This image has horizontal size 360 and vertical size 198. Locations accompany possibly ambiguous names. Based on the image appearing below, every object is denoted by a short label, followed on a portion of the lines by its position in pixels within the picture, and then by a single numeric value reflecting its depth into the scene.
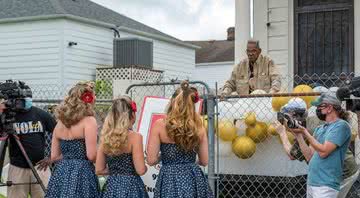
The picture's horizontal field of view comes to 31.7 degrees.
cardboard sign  6.58
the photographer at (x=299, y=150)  5.49
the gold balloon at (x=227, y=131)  7.06
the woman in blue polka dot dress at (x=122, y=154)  5.32
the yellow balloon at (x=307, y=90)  6.74
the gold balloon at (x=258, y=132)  6.91
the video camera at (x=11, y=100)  6.56
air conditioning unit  18.41
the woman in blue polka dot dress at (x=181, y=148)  5.31
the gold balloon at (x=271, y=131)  6.82
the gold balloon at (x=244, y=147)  6.89
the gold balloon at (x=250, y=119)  6.91
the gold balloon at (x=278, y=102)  6.75
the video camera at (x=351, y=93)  5.06
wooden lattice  17.83
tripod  6.57
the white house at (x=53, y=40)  17.64
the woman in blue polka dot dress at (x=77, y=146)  5.80
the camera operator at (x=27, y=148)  6.80
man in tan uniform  8.00
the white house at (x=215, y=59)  32.88
